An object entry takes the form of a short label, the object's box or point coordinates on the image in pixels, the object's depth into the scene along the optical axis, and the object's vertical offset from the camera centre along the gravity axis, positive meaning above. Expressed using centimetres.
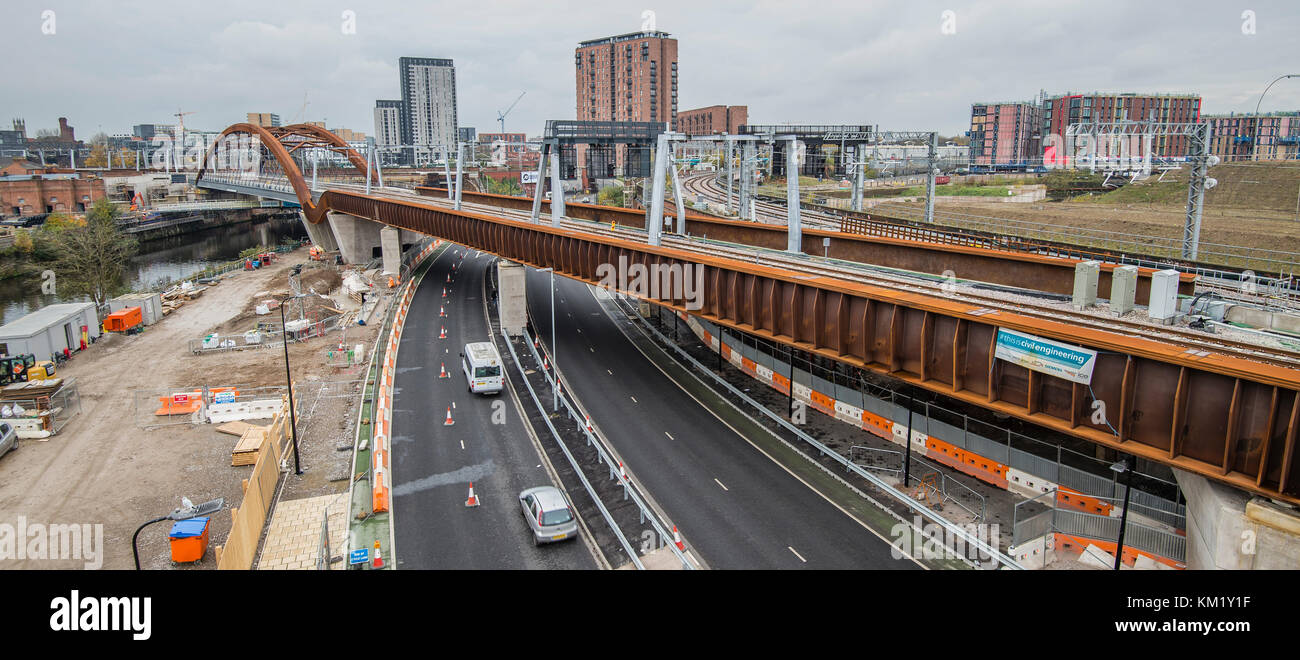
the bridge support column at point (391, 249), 7069 -449
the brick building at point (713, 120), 17088 +1999
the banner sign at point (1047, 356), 1730 -375
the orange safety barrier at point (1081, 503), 2109 -880
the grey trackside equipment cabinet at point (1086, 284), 2278 -251
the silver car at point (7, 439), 3058 -999
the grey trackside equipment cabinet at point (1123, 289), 2088 -245
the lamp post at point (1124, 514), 1547 -685
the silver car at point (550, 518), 2125 -925
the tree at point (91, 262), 5881 -485
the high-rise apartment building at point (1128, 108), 10712 +1408
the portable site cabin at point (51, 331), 4103 -765
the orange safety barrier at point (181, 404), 3484 -962
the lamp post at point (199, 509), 2327 -1033
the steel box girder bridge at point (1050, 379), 1462 -419
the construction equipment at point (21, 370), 3859 -887
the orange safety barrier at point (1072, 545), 1994 -952
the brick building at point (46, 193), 11462 +154
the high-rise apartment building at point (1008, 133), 13600 +1336
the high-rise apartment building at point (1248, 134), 10074 +1003
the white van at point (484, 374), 3412 -803
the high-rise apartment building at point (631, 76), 16075 +2857
